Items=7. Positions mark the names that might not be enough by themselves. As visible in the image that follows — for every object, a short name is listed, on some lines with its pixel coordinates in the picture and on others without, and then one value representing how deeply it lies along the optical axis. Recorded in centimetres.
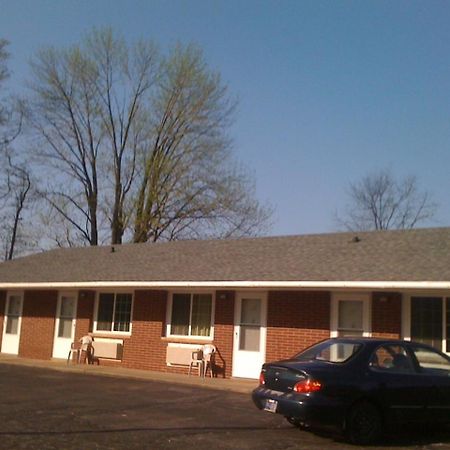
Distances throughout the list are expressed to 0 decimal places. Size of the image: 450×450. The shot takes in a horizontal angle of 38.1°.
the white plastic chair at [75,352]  2031
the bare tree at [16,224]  4088
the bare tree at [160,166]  3769
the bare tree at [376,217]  4819
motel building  1490
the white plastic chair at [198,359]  1744
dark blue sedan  865
